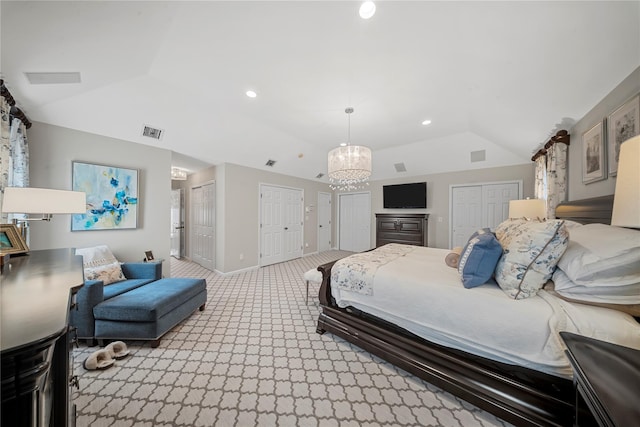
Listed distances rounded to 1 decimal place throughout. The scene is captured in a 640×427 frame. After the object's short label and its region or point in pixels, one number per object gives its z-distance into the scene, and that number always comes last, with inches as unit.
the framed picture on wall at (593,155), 70.9
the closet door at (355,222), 247.6
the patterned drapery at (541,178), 118.1
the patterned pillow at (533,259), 50.4
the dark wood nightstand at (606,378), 22.6
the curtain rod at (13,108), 69.1
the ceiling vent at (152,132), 119.0
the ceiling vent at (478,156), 169.0
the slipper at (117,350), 70.0
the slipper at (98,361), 64.4
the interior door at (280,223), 192.5
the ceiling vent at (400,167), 205.4
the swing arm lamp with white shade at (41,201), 58.1
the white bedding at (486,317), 43.6
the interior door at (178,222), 218.2
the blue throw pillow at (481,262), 57.8
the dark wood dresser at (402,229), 199.8
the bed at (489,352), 44.3
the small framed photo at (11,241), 56.5
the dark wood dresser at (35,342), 20.1
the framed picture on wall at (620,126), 57.2
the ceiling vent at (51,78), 73.7
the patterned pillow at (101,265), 88.5
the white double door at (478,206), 175.1
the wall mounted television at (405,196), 208.4
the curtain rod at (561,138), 94.0
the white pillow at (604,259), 41.6
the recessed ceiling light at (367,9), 55.9
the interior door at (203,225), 174.5
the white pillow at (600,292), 42.2
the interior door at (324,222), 253.6
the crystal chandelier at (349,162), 115.9
